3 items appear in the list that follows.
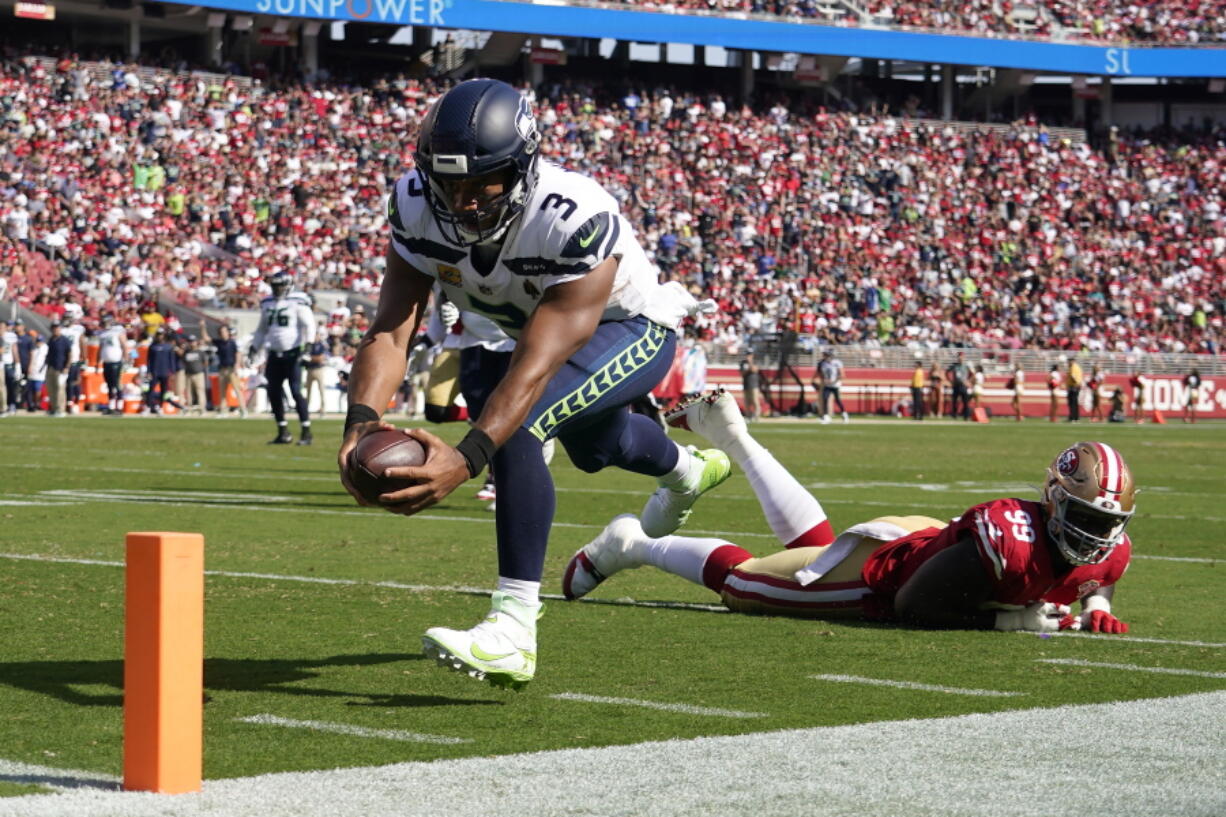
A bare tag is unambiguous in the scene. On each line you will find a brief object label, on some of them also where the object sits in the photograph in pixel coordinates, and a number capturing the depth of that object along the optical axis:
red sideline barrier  36.75
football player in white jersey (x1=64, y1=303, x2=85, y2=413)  29.61
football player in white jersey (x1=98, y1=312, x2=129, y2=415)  28.66
